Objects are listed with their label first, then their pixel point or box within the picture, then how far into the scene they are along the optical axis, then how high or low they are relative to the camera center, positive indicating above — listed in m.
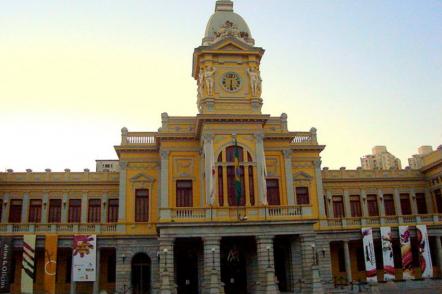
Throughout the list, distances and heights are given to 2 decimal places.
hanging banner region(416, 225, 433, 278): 42.78 +1.77
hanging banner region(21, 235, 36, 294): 39.22 +1.73
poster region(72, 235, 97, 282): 40.09 +2.19
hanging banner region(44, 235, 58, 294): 40.06 +1.89
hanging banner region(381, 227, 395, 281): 42.59 +1.78
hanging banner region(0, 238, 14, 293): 38.72 +1.87
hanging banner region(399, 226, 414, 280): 43.19 +1.82
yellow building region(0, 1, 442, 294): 36.34 +6.69
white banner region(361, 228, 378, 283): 42.22 +1.82
